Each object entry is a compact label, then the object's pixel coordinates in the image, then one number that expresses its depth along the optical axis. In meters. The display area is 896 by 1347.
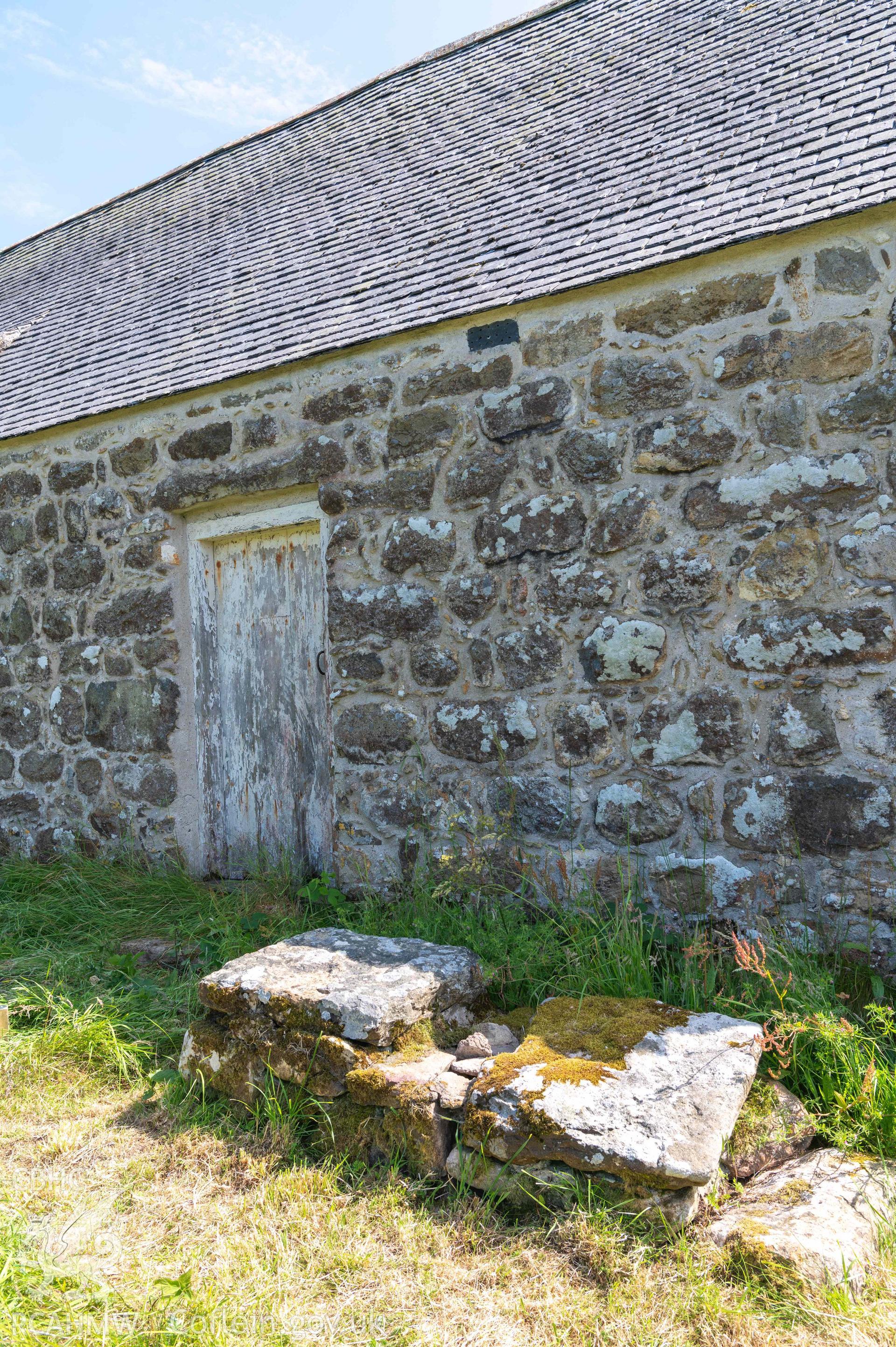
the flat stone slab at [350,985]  2.58
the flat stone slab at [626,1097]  2.08
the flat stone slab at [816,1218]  1.89
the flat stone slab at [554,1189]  2.06
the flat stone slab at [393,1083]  2.38
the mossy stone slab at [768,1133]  2.28
